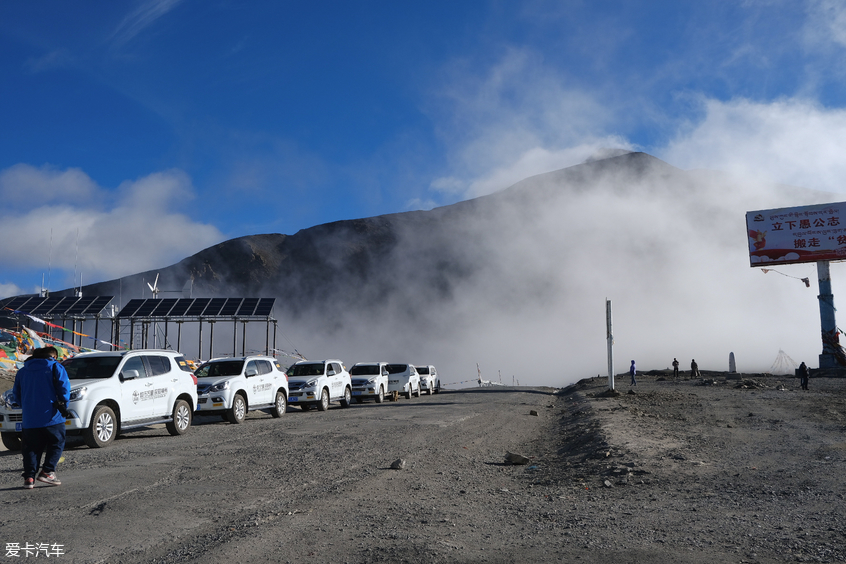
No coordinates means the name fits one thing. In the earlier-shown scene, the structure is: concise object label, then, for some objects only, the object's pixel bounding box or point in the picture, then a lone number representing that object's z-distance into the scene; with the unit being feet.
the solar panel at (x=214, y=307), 185.26
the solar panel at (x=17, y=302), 196.15
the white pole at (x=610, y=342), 84.96
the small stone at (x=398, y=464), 28.89
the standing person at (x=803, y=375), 99.71
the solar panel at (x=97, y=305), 184.34
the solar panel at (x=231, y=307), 186.29
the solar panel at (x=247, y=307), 185.83
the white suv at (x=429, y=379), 128.98
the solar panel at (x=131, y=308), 189.34
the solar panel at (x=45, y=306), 185.50
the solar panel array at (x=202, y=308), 185.88
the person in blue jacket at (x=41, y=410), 23.49
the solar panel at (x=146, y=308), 188.22
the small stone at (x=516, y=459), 31.58
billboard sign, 143.74
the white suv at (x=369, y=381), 89.35
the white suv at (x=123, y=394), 36.04
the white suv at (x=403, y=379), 104.47
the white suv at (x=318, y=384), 70.54
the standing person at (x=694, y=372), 145.21
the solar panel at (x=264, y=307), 186.91
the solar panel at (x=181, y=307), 186.50
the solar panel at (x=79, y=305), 183.83
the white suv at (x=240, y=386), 53.01
